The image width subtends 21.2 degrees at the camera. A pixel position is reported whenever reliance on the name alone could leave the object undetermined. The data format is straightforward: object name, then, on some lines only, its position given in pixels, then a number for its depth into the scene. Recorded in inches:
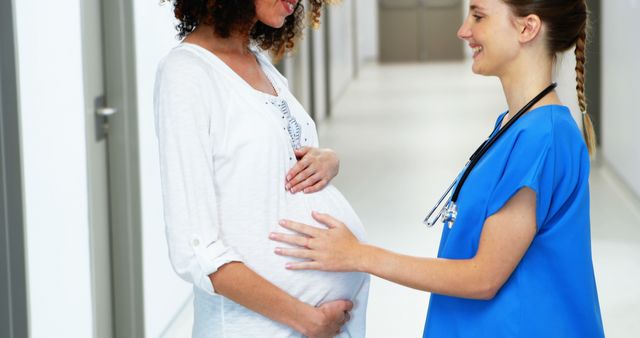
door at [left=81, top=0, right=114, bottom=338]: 182.6
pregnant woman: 118.0
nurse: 119.9
